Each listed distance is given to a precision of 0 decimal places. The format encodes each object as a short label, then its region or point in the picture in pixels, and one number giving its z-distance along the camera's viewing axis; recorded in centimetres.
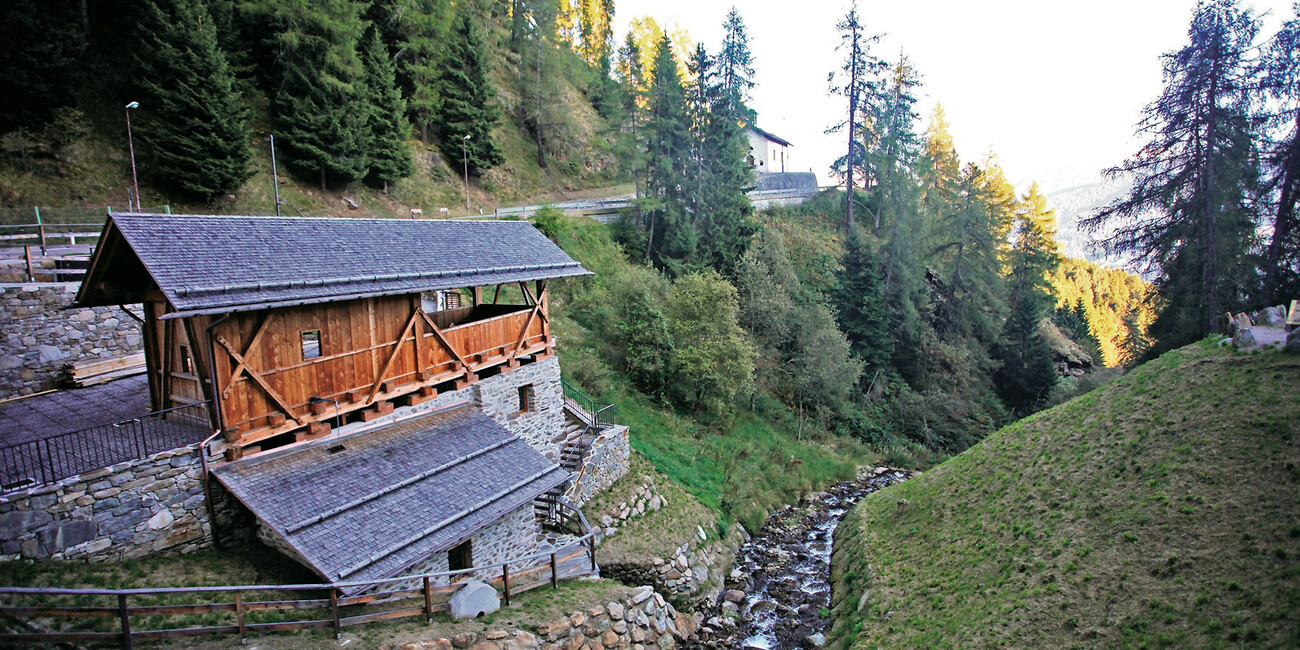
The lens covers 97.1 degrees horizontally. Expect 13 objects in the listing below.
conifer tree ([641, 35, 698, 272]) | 3934
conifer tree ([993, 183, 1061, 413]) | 3719
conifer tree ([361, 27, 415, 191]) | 3419
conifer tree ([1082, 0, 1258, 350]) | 2027
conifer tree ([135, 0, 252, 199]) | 2528
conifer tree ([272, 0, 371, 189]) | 3130
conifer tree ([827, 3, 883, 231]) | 4481
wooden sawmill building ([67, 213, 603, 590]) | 1015
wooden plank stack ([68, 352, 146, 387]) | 1516
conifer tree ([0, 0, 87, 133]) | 2278
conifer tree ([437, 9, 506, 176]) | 4062
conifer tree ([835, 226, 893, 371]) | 3603
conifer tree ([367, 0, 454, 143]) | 3872
